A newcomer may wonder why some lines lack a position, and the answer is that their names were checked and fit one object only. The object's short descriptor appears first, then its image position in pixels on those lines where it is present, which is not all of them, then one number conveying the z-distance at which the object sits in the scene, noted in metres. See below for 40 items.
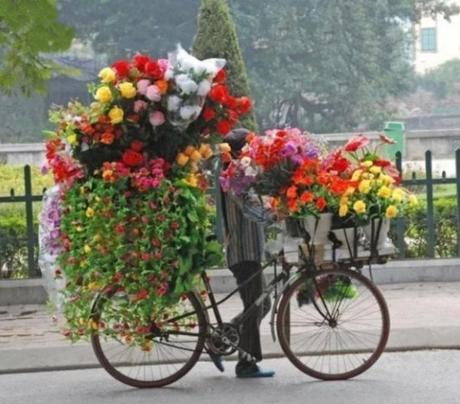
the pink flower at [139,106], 12.63
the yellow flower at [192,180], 12.88
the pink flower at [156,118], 12.66
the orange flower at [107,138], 12.54
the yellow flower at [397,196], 13.13
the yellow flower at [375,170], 13.18
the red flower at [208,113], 12.90
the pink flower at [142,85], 12.60
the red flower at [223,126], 13.02
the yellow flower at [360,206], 12.88
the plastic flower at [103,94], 12.49
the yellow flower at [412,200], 13.26
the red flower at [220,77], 12.91
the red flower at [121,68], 12.66
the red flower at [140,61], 12.67
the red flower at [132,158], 12.60
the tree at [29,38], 15.48
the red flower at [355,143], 13.22
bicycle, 13.25
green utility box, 56.40
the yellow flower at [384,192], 13.05
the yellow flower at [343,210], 12.99
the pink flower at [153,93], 12.52
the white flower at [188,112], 12.59
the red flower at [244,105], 12.99
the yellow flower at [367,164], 13.19
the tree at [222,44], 39.91
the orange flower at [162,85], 12.57
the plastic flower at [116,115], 12.53
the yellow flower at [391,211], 13.00
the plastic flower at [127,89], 12.49
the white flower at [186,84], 12.50
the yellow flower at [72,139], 12.59
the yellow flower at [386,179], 13.15
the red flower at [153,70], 12.66
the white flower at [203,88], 12.59
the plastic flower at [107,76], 12.57
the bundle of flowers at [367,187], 13.01
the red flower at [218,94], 12.81
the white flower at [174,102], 12.55
